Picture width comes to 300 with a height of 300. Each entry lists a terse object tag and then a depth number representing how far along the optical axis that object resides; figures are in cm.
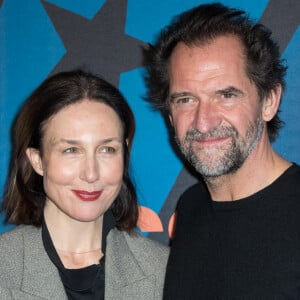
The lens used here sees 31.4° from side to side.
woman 174
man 160
